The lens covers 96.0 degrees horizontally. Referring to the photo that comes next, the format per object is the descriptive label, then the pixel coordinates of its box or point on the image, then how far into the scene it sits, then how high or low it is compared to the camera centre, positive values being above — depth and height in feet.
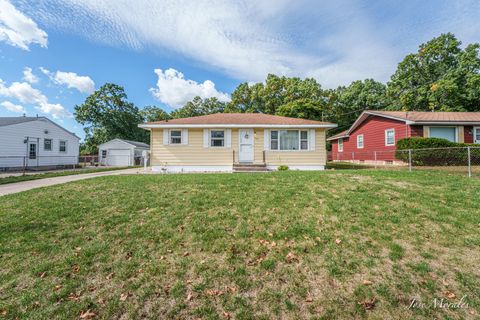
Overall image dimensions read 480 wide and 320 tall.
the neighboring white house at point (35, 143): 54.29 +6.38
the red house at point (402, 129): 48.96 +8.07
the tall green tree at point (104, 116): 115.14 +26.35
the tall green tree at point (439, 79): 74.02 +31.44
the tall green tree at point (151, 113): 150.92 +36.68
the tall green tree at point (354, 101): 97.40 +28.33
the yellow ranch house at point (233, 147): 41.37 +3.19
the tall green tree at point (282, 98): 87.25 +30.42
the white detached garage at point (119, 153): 87.76 +4.73
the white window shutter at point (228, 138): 41.55 +4.97
